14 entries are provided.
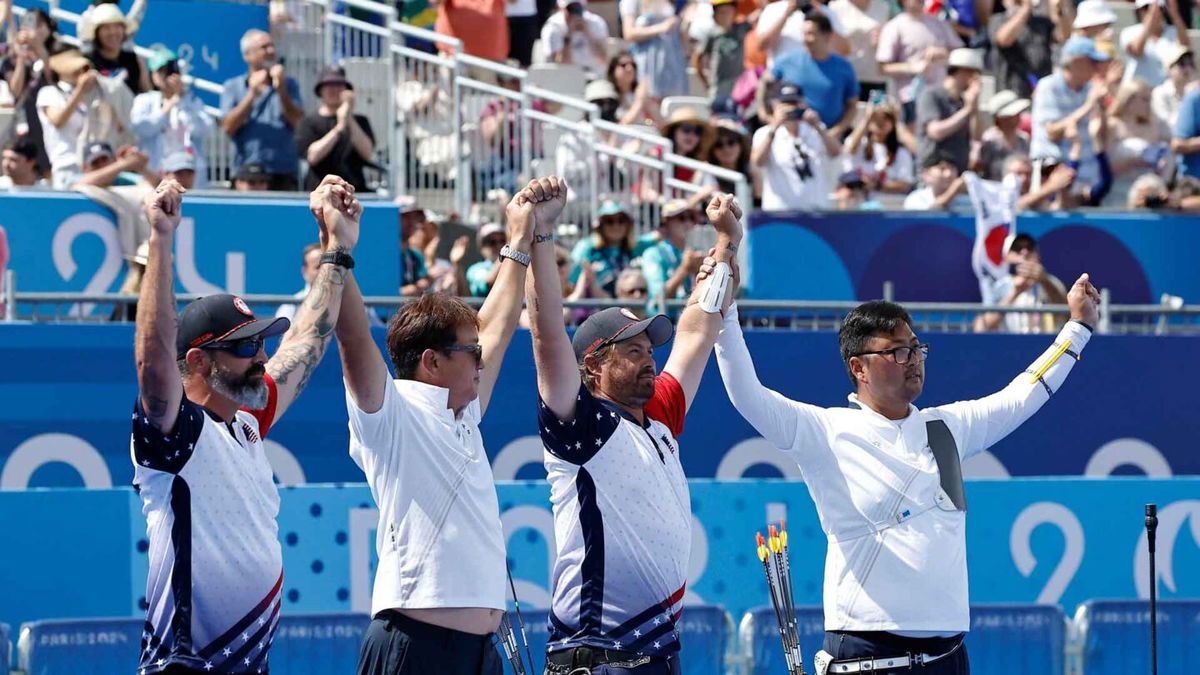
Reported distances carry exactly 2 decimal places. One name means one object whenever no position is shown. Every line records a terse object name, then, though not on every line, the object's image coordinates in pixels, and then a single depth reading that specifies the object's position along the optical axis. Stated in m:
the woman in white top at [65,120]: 26.45
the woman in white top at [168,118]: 27.03
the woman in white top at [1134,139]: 31.34
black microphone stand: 14.27
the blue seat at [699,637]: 18.19
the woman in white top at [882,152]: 31.02
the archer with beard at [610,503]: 12.02
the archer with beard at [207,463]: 10.49
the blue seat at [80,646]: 16.56
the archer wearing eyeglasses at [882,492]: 13.25
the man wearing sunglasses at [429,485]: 11.55
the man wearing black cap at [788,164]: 28.47
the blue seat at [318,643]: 17.50
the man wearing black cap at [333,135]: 26.72
